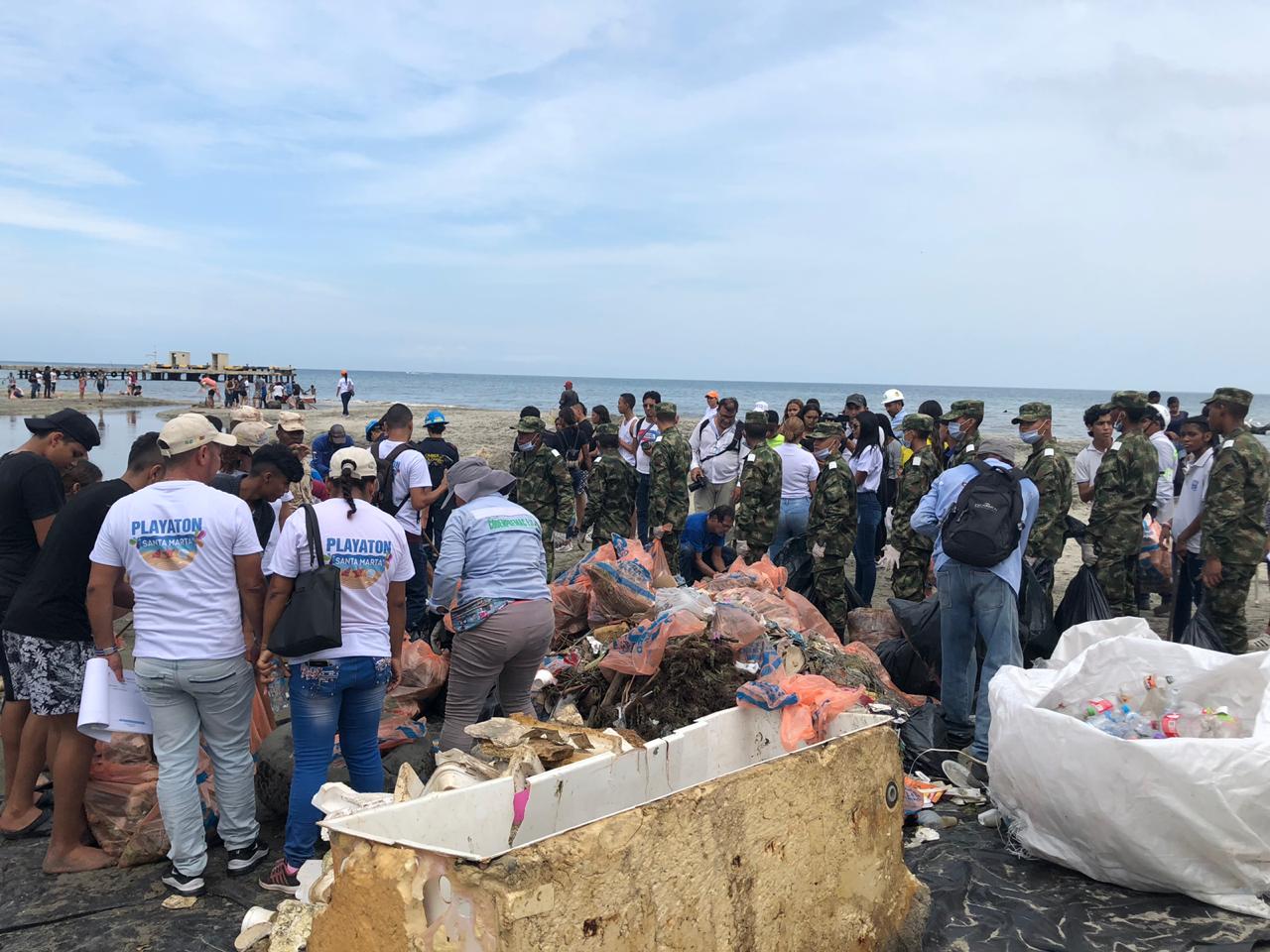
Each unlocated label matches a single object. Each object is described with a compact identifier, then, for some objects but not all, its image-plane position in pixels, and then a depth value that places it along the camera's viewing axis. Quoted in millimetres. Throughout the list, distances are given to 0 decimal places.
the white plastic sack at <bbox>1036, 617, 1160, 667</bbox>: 4379
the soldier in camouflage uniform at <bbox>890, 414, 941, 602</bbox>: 7102
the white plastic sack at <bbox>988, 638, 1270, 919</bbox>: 3188
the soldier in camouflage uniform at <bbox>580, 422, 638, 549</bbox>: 8258
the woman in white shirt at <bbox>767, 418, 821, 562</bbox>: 7547
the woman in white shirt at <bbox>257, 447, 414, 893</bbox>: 3438
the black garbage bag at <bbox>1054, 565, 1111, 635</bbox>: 5895
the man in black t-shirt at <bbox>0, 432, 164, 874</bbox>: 3602
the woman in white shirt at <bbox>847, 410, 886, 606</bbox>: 7984
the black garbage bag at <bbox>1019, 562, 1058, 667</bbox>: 5746
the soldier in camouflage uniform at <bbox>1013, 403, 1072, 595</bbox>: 6422
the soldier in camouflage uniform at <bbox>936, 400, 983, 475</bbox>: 7000
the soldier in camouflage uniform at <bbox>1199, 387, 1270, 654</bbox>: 5602
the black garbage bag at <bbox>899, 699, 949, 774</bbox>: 4688
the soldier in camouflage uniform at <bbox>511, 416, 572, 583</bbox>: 7867
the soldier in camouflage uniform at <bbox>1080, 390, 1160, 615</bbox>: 6469
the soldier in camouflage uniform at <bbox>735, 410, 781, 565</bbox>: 7258
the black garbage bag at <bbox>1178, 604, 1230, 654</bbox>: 5277
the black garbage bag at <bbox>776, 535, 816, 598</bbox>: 7410
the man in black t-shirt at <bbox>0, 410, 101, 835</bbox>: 3797
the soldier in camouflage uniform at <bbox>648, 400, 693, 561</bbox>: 8375
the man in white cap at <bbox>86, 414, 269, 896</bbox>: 3334
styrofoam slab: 2307
